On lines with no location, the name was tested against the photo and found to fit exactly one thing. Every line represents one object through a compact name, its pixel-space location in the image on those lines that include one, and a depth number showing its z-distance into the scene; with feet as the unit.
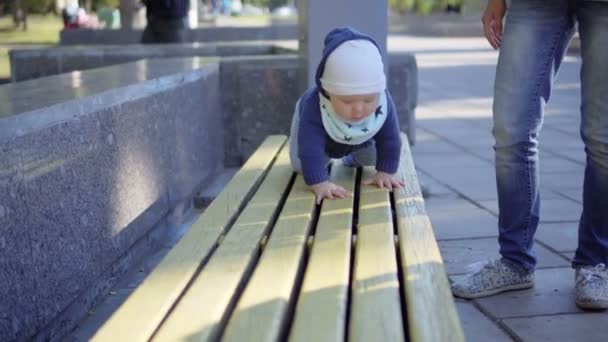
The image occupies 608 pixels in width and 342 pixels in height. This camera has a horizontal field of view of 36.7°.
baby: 10.59
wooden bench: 6.47
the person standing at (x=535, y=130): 11.10
